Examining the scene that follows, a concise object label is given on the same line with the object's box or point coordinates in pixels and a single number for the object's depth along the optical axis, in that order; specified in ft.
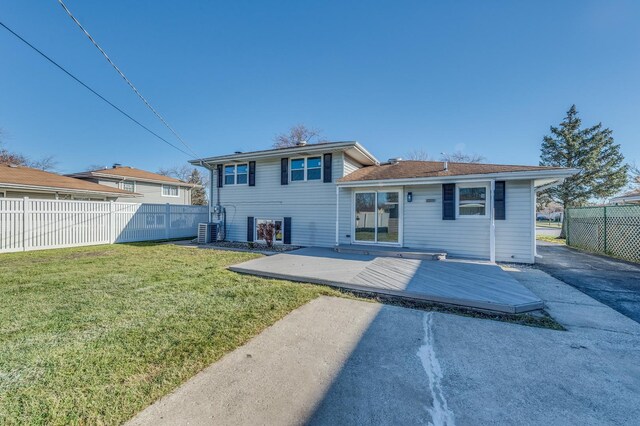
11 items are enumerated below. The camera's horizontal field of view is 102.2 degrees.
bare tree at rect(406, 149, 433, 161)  98.89
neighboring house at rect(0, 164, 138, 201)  37.87
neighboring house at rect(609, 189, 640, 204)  45.10
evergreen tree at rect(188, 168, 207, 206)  112.37
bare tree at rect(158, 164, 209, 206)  113.19
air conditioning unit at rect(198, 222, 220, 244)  38.91
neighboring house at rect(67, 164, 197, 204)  62.23
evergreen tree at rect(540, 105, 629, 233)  55.52
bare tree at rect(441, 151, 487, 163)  97.19
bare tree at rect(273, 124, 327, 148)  81.30
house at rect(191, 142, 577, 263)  25.75
